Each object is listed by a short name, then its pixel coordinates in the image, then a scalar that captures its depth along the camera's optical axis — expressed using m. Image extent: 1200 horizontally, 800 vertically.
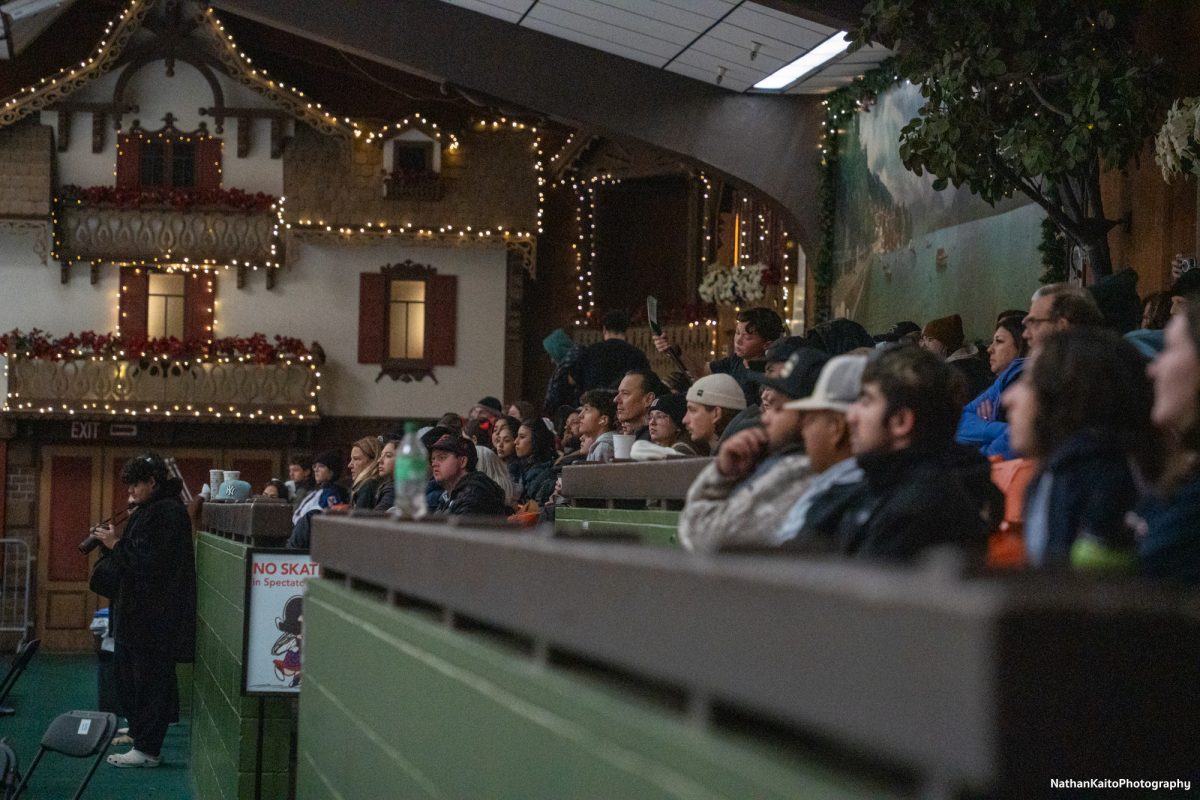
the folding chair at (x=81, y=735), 9.09
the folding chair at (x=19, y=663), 12.62
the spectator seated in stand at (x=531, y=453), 11.63
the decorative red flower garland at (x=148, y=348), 25.02
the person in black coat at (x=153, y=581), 12.30
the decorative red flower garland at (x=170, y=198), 25.41
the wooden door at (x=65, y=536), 26.06
